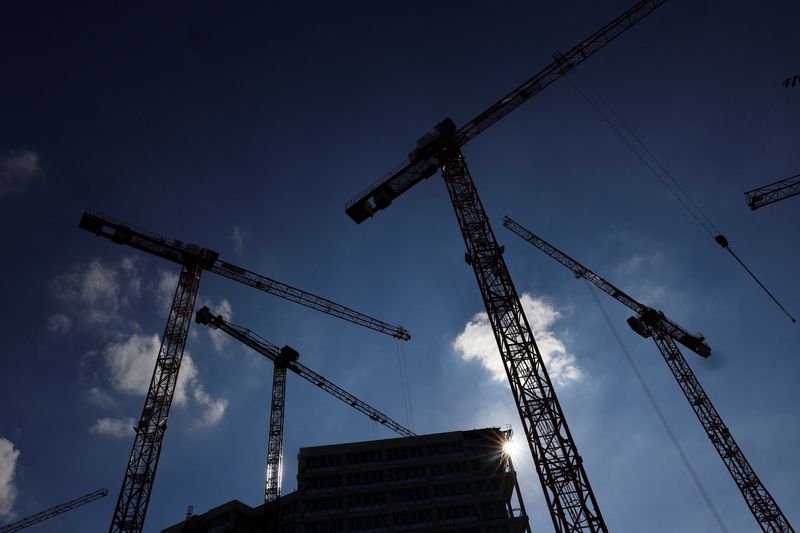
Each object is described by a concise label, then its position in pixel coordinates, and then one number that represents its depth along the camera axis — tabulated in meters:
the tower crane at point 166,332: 41.00
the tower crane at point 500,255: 26.98
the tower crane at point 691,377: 56.38
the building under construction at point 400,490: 62.06
